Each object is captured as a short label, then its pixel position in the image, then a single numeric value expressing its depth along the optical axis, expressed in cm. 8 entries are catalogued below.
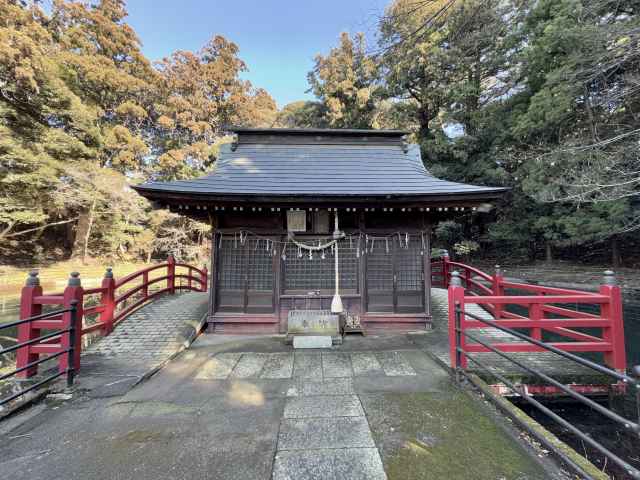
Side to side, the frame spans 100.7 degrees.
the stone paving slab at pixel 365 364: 383
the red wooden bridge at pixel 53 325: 351
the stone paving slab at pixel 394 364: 380
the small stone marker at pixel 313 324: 503
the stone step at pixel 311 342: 482
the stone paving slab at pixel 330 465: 205
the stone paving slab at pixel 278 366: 380
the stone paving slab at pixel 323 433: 238
